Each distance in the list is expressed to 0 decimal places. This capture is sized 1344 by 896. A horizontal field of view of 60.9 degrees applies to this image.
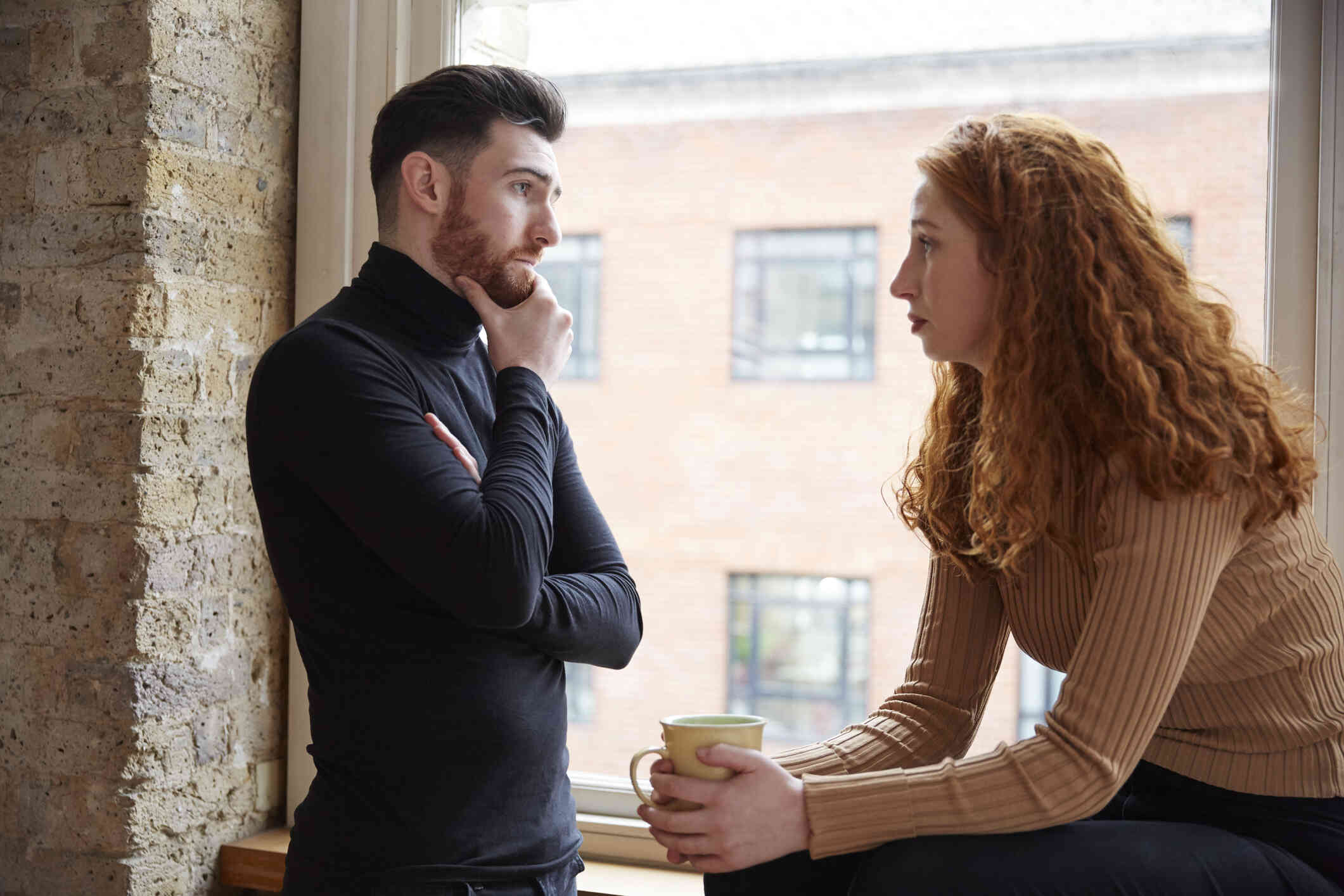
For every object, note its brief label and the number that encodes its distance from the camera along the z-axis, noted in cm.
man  123
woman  108
